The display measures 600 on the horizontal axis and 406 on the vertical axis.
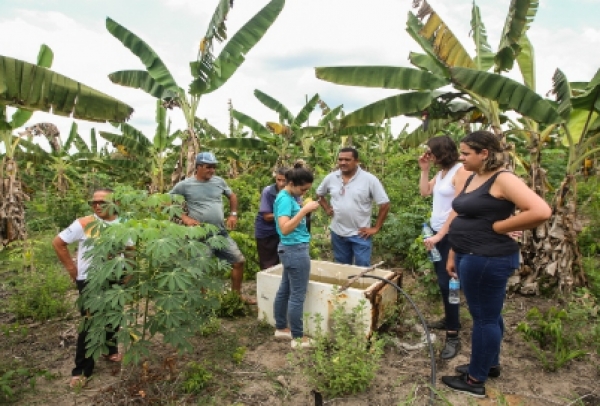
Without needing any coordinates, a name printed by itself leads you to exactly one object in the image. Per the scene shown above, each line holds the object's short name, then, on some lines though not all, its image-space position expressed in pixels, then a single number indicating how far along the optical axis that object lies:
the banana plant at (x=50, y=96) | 3.80
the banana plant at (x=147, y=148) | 9.56
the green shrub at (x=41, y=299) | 4.72
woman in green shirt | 3.58
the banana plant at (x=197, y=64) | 6.55
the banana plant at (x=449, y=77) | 4.35
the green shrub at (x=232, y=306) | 4.66
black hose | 2.82
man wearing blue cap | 4.68
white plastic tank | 3.71
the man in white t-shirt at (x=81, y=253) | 3.22
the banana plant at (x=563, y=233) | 4.82
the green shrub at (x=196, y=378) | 3.12
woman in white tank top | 3.56
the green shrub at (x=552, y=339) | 3.44
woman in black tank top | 2.64
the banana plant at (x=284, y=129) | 9.98
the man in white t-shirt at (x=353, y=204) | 4.32
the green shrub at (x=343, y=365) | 3.02
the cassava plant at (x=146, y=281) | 2.62
